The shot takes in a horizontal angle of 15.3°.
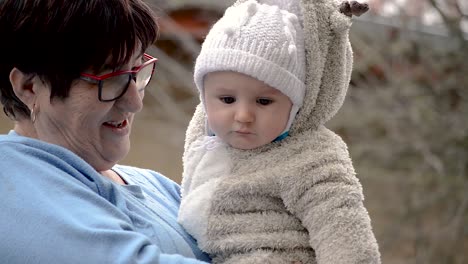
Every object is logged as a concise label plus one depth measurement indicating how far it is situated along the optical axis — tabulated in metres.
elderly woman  2.04
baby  2.10
